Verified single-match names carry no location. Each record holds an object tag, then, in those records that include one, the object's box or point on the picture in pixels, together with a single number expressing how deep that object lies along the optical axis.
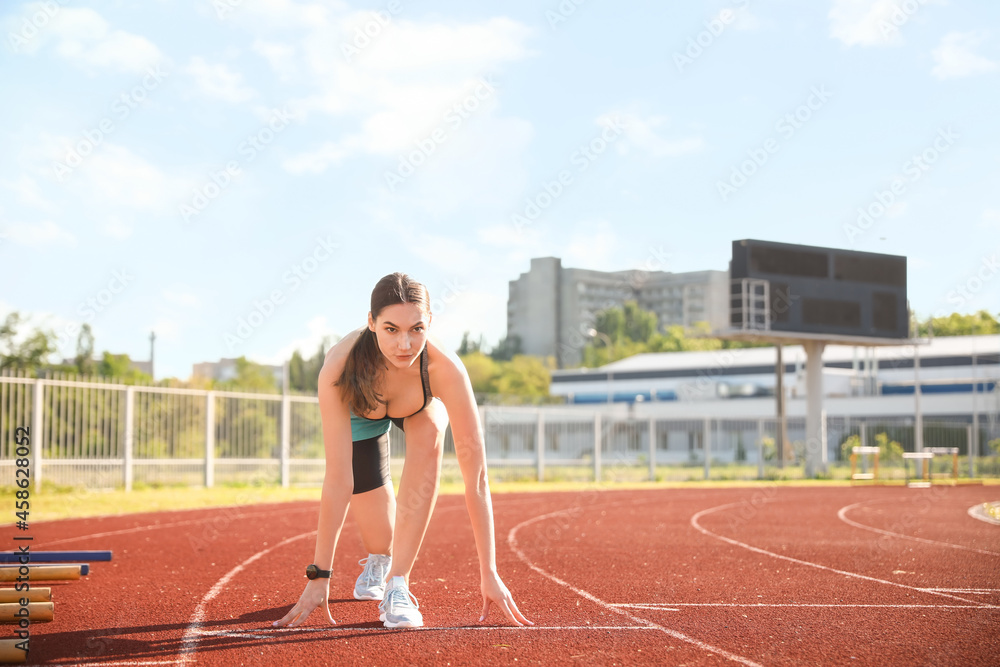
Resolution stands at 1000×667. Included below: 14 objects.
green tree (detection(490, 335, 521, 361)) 116.44
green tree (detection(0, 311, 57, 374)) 37.06
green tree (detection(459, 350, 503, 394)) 96.62
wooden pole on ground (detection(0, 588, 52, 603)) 4.99
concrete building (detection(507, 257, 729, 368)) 114.12
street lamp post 71.64
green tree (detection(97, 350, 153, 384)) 52.04
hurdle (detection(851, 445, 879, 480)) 31.72
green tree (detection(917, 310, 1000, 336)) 71.31
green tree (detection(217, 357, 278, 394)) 70.18
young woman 5.05
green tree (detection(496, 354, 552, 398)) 91.12
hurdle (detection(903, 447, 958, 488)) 31.46
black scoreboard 32.47
